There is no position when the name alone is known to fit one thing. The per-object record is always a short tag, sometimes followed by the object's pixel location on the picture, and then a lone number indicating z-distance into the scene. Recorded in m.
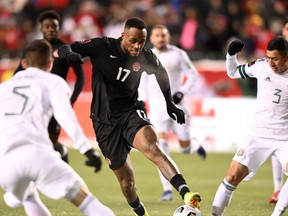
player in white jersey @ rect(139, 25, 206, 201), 25.95
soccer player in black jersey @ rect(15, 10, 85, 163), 22.75
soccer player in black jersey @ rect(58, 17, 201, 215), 18.83
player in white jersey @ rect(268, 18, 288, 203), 23.19
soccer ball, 16.81
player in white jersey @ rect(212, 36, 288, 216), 17.89
